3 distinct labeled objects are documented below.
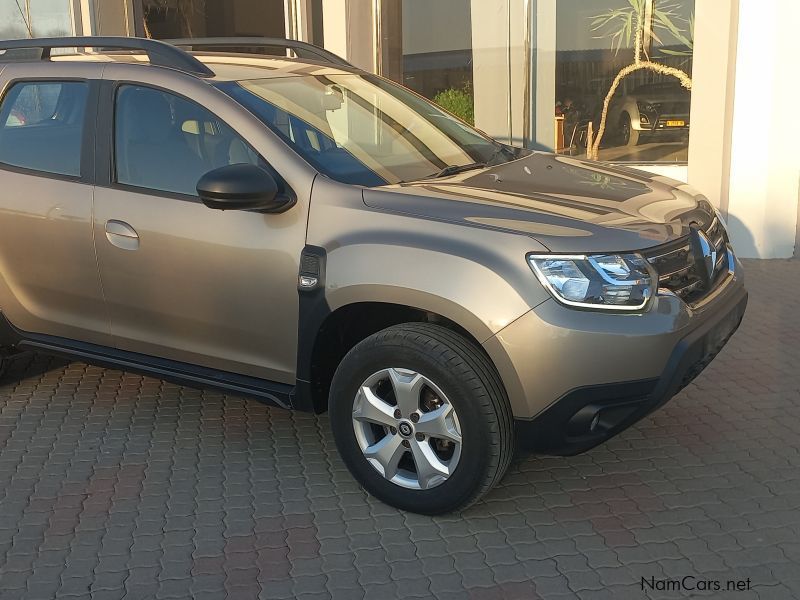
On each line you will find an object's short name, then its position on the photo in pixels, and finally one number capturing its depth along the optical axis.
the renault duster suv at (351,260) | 3.27
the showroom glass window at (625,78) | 8.84
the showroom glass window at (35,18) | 11.71
